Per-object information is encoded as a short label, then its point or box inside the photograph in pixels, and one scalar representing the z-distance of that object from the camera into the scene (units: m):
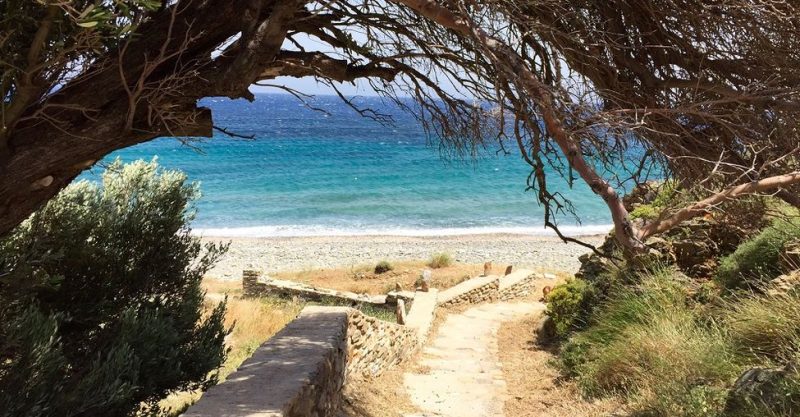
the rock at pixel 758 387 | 5.17
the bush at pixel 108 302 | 5.03
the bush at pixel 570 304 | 11.35
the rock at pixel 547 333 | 12.31
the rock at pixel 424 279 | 17.27
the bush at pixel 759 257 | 8.16
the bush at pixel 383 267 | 22.00
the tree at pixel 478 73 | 4.07
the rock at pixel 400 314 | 12.70
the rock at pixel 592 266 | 11.49
